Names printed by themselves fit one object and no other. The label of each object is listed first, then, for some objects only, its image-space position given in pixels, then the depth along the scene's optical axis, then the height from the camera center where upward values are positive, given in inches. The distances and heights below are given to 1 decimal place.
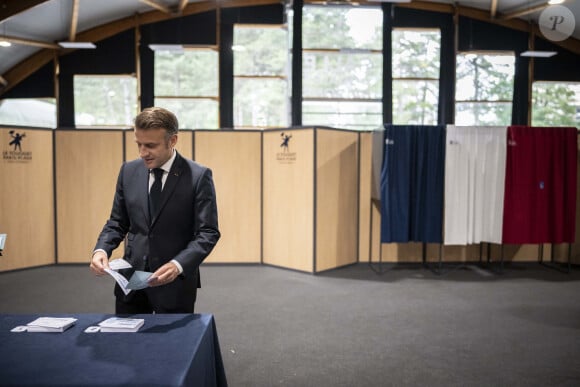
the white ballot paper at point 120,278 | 66.5 -16.2
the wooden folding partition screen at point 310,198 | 225.8 -16.1
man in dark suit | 75.0 -9.1
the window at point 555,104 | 440.5 +59.7
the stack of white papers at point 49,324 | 65.6 -22.7
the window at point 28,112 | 443.3 +50.1
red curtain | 218.7 -7.1
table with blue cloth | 50.9 -23.2
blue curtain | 218.8 -7.8
